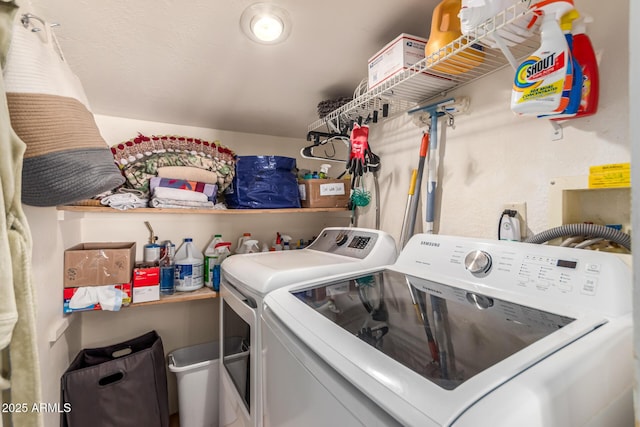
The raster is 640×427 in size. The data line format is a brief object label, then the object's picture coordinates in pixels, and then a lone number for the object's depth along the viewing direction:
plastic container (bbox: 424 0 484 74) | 0.95
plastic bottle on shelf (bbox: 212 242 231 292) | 1.85
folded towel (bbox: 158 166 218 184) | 1.74
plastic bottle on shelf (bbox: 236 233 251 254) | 2.06
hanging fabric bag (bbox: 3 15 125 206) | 0.68
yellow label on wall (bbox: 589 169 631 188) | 0.77
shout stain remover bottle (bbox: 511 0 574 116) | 0.75
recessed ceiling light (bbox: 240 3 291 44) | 1.00
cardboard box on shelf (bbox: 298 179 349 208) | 1.99
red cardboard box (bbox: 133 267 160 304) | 1.58
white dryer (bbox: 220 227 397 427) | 1.05
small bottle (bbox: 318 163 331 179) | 2.03
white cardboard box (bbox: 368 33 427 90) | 1.08
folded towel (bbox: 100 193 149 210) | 1.57
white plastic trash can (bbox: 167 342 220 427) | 1.70
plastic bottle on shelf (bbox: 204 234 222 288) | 1.89
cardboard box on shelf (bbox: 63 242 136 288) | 1.43
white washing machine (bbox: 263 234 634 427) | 0.43
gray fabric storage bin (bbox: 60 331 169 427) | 1.41
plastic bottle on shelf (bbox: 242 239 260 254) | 2.01
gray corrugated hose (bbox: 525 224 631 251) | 0.74
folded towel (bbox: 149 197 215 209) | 1.66
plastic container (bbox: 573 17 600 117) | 0.81
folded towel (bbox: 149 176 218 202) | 1.69
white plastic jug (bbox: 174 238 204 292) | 1.79
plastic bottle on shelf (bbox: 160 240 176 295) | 1.76
